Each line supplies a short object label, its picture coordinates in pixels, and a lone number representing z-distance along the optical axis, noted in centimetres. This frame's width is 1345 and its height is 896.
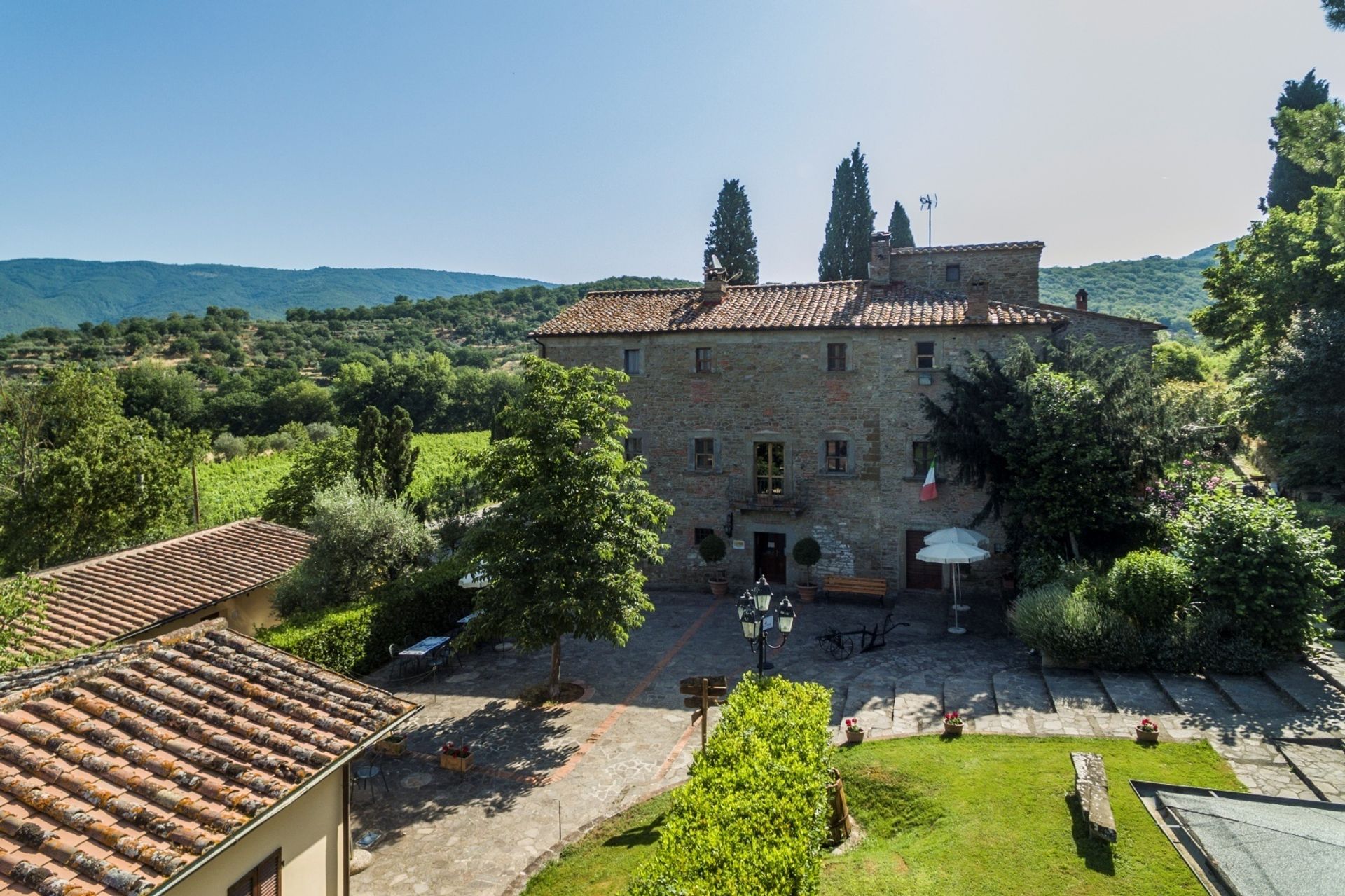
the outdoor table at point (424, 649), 1615
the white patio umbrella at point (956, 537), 1894
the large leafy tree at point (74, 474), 2055
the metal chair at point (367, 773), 1186
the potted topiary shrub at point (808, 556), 2216
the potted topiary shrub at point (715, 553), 2311
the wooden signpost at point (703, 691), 1089
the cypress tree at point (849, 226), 4688
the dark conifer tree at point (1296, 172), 3122
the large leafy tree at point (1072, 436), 1703
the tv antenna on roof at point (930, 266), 2519
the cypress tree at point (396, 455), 2584
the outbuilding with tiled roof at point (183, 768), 509
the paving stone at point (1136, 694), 1170
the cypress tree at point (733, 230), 4959
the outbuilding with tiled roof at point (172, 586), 1422
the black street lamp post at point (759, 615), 1152
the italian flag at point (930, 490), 2023
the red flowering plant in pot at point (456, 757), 1226
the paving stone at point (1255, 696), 1112
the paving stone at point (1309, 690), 1092
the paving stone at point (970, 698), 1241
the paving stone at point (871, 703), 1262
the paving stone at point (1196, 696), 1131
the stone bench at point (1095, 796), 791
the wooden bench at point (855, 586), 2109
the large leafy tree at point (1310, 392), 1692
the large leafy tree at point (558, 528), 1384
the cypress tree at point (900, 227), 5119
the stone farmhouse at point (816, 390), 2136
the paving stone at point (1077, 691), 1205
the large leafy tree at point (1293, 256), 1870
